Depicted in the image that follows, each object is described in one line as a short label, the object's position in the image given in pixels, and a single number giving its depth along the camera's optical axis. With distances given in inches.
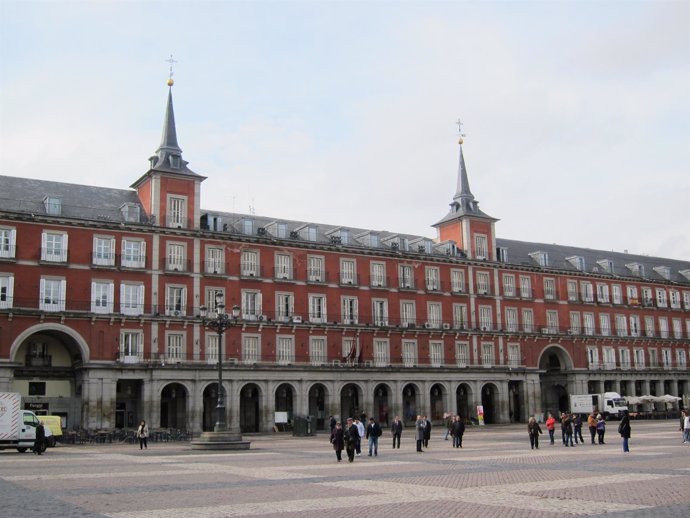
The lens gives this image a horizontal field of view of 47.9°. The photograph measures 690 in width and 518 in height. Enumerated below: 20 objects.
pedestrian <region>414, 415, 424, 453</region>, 1268.5
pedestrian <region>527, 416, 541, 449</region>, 1275.8
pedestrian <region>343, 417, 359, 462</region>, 1064.8
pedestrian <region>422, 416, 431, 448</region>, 1341.4
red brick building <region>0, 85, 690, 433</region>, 2103.8
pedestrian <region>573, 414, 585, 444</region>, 1407.5
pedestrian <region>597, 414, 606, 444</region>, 1364.4
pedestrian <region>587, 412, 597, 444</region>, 1382.9
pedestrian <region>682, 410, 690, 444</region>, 1277.8
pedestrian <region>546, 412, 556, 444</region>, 1399.9
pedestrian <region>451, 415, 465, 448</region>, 1384.1
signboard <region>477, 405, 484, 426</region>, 2573.8
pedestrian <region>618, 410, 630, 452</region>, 1112.2
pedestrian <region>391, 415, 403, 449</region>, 1400.0
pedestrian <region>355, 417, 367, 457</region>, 1114.3
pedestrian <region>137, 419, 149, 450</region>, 1526.8
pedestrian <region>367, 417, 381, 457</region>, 1168.2
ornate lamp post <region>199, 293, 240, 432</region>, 1435.8
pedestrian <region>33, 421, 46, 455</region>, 1311.5
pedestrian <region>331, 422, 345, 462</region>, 1069.8
